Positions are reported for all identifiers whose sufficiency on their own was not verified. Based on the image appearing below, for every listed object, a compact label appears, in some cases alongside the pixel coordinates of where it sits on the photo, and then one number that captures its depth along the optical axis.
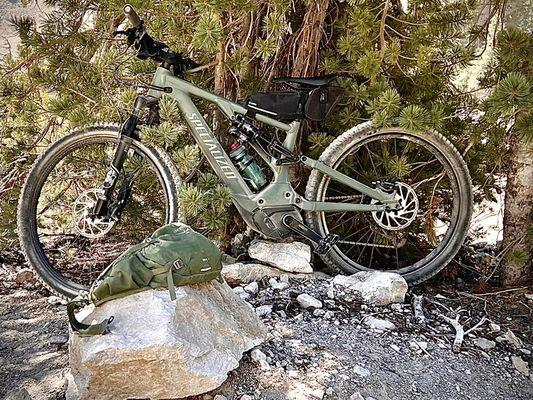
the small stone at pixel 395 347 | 2.62
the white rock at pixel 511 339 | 2.83
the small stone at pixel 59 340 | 2.71
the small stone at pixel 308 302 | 2.90
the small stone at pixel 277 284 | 3.08
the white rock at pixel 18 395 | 2.25
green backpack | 2.22
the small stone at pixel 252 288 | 3.03
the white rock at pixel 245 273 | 3.11
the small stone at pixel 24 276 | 3.39
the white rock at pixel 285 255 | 3.22
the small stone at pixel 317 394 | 2.22
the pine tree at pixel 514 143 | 2.98
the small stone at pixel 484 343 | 2.76
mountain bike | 3.08
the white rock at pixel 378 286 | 3.00
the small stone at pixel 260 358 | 2.34
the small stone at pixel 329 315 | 2.83
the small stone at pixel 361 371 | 2.39
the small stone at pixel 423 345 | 2.65
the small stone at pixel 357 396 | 2.21
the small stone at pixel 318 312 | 2.84
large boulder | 2.04
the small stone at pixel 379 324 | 2.79
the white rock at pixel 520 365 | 2.63
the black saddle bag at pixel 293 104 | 3.17
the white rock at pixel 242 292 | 2.97
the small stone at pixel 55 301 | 3.14
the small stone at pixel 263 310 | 2.79
